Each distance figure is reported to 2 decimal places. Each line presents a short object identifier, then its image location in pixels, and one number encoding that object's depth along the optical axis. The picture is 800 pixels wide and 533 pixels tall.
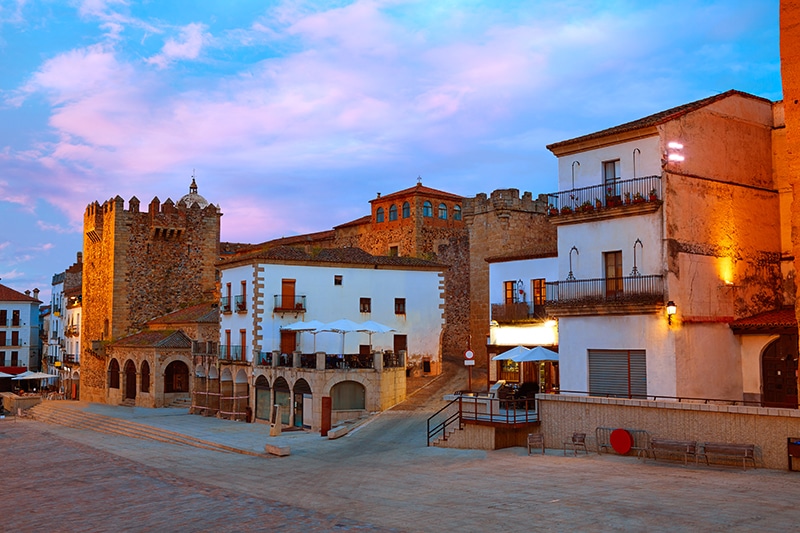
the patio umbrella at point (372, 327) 33.72
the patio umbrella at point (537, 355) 25.78
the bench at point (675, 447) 18.61
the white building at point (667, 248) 22.61
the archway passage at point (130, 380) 49.56
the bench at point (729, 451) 17.67
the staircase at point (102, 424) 30.94
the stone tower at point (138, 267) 53.06
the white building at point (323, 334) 33.19
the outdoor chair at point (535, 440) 22.12
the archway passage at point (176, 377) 46.64
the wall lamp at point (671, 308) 21.64
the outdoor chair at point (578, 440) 21.24
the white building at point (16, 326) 75.12
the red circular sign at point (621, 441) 20.33
